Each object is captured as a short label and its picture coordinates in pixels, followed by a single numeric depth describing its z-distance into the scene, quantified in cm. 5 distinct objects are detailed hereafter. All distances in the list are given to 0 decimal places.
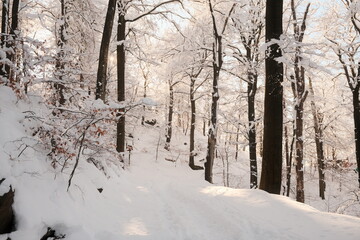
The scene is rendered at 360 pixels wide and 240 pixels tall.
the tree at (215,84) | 1219
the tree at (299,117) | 1292
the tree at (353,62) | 1234
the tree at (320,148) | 1950
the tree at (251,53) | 1279
